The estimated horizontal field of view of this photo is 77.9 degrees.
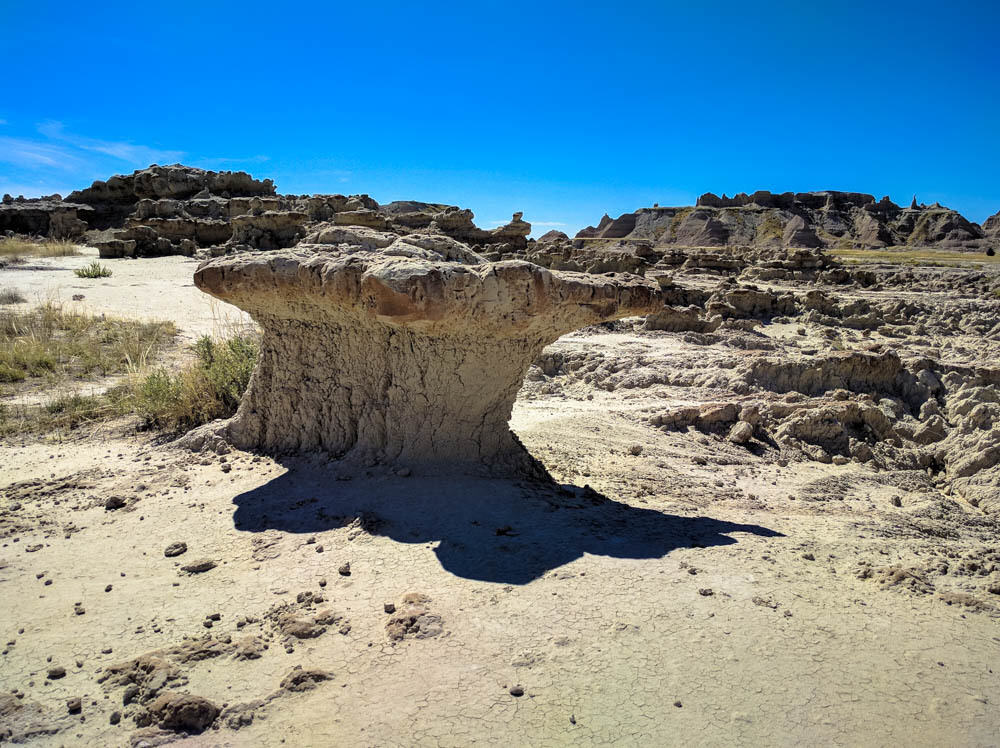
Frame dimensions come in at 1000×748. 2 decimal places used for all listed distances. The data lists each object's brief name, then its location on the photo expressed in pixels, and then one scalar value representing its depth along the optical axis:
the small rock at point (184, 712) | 1.70
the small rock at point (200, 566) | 2.56
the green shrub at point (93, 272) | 12.85
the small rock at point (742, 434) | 5.11
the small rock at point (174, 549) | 2.72
